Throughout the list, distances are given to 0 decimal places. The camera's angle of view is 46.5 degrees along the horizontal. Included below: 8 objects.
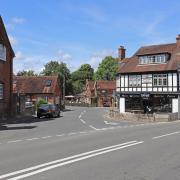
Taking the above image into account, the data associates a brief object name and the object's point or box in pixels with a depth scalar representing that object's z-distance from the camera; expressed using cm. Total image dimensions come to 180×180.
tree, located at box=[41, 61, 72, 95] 6759
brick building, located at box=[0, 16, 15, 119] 2018
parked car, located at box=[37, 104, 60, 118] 2174
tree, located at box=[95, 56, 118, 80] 6361
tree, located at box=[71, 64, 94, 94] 7455
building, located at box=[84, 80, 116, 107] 5262
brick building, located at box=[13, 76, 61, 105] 4071
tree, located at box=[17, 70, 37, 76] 6584
